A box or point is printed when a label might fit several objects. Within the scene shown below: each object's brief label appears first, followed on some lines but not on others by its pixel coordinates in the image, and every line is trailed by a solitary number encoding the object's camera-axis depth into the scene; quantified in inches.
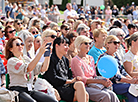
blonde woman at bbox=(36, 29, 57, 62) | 344.0
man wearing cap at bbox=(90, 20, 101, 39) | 611.6
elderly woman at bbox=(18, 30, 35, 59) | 391.6
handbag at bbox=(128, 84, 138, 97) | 368.6
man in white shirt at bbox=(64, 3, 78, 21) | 919.5
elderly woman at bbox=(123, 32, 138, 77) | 401.9
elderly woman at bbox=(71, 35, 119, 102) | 341.3
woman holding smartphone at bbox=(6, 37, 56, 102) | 295.0
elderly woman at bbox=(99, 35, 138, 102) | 376.6
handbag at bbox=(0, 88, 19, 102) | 273.9
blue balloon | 347.1
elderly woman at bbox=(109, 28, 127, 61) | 487.8
